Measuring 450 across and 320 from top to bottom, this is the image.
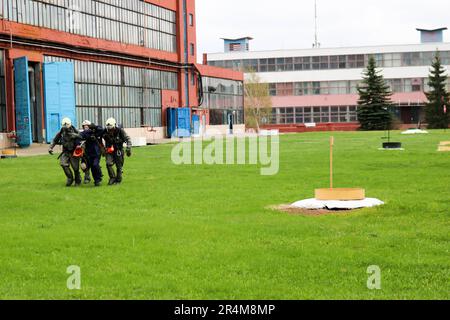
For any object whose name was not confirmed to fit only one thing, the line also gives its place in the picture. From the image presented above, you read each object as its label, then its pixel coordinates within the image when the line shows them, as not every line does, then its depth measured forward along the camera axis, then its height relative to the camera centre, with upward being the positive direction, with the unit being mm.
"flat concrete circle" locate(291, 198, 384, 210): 13312 -1667
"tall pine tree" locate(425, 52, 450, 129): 87250 +1871
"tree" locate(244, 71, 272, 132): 95438 +2386
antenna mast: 110312 +11387
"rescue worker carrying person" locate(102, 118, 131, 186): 20031 -725
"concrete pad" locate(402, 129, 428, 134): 62319 -1452
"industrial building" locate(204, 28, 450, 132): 99875 +5792
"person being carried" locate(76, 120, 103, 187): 19859 -715
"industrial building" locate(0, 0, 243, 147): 44062 +4181
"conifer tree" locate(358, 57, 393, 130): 84750 +1576
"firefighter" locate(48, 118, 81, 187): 19703 -832
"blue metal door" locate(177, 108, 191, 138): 65438 -187
